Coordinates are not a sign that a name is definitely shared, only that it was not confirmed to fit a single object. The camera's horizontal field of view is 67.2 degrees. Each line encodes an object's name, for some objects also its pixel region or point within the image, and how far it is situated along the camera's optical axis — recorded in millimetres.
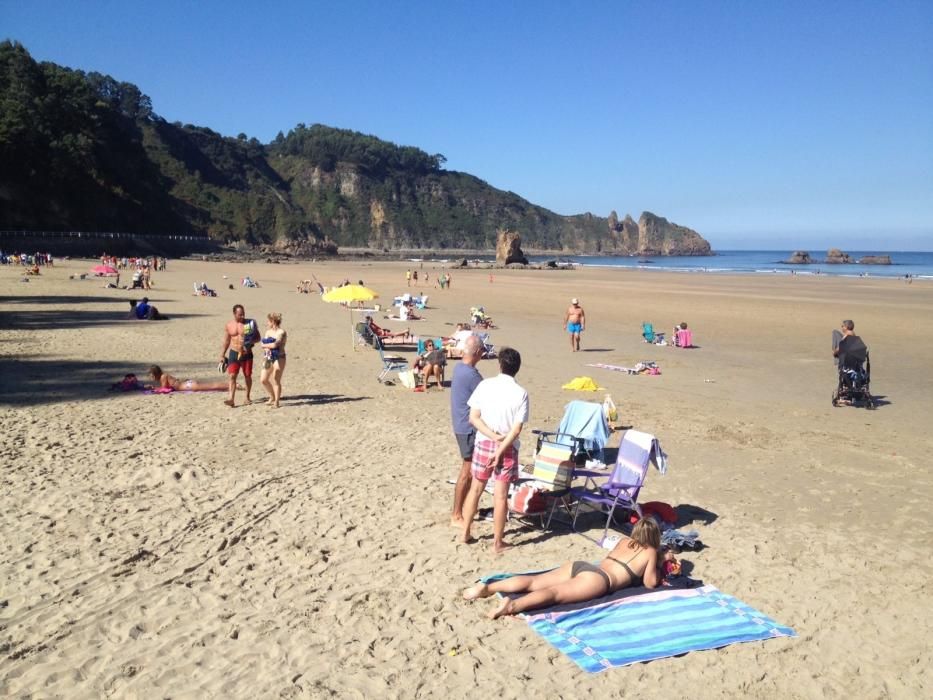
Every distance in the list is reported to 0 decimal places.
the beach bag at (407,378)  11578
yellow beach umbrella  14688
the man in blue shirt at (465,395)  5496
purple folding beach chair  5836
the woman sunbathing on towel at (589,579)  4441
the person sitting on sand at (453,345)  14184
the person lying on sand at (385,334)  15695
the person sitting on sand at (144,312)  18859
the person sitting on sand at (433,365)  11609
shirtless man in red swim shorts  9422
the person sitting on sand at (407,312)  21359
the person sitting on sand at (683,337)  17562
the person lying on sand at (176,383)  10438
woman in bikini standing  9555
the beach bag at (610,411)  8823
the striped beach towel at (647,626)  4078
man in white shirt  5039
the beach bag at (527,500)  5855
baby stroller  11023
